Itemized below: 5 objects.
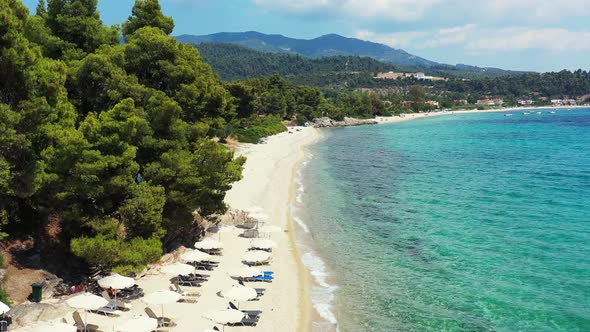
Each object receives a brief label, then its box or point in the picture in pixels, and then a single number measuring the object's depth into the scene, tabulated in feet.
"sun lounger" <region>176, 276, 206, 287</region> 72.64
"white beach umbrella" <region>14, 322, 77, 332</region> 49.39
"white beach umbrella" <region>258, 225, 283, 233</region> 95.20
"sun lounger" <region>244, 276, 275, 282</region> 75.51
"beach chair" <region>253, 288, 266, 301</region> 69.36
